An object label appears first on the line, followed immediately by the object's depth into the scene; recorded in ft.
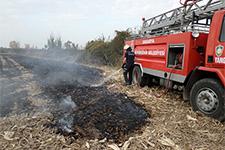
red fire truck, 10.33
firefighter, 18.87
